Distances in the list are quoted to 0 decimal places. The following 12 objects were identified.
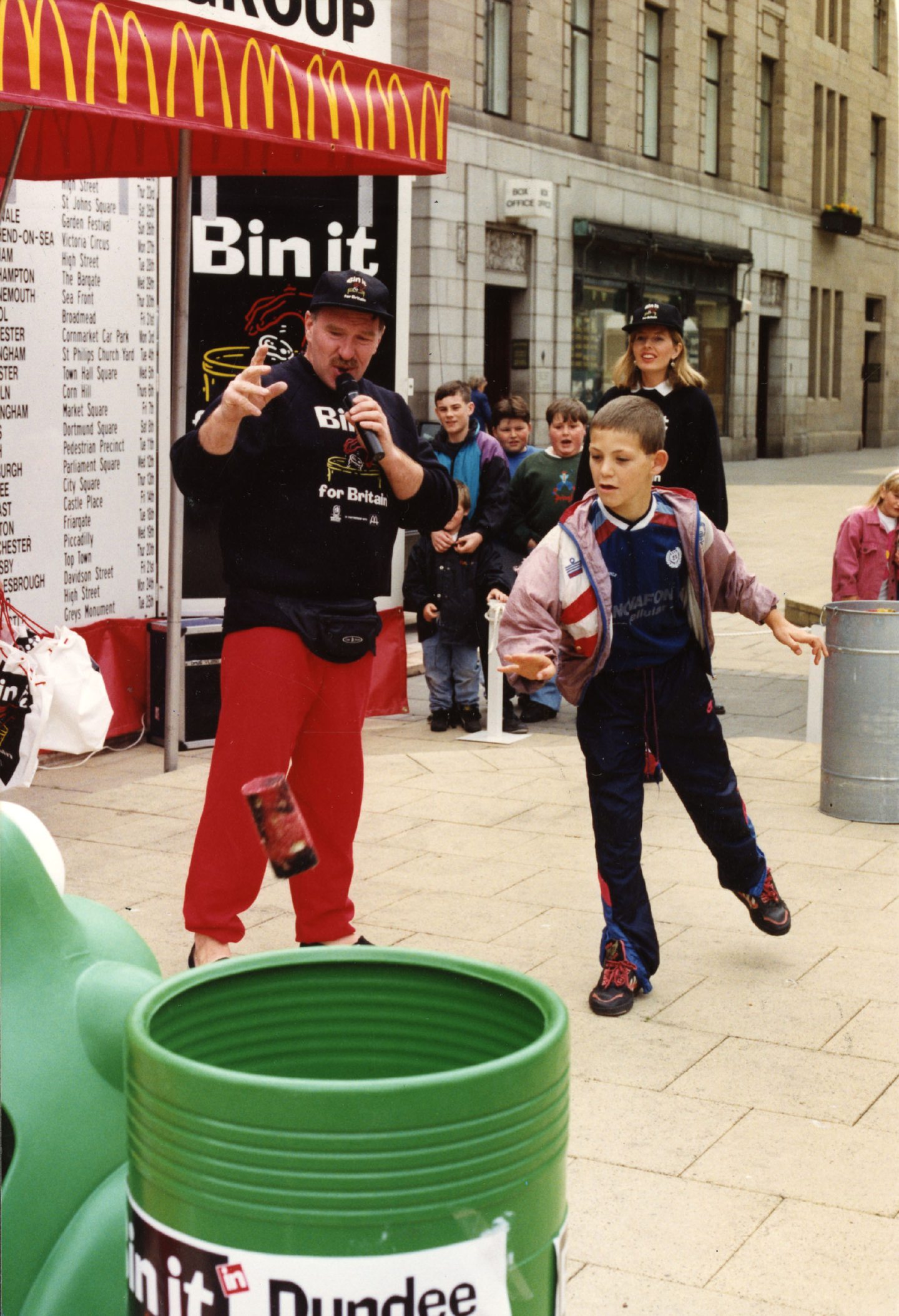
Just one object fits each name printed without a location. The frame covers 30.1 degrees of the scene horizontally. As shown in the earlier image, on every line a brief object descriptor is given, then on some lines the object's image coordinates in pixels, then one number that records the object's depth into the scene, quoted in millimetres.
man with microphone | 4219
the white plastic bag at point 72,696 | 6453
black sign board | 7793
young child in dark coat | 8391
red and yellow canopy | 5410
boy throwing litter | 4352
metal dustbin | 6480
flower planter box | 36438
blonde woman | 6020
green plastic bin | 1468
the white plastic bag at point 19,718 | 6098
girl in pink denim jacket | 7945
